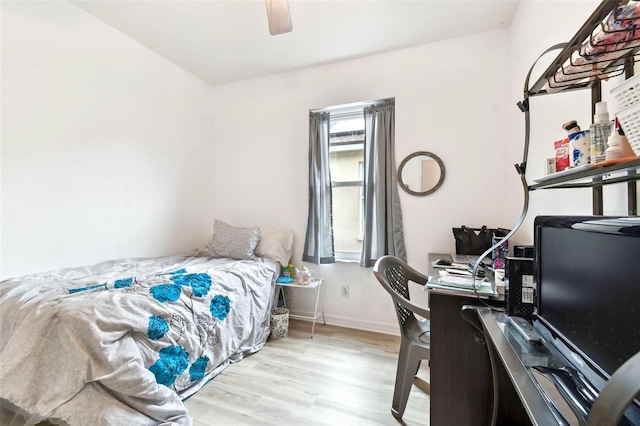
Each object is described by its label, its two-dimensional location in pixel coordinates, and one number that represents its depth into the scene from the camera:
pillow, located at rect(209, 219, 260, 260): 2.80
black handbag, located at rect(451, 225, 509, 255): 2.25
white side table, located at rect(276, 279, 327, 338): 2.69
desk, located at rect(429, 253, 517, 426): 1.22
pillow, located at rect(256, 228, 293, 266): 2.88
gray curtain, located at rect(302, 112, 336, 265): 2.89
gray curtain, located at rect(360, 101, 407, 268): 2.65
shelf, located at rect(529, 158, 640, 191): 0.58
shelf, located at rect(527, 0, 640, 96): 0.66
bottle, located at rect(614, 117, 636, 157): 0.65
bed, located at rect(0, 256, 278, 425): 1.27
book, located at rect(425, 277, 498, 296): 1.20
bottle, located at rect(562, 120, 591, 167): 0.81
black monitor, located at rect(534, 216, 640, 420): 0.58
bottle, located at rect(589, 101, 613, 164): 0.72
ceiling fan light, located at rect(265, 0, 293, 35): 1.58
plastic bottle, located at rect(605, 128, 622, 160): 0.65
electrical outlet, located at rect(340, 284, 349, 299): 2.88
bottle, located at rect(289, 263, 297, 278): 2.93
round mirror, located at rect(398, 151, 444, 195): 2.57
